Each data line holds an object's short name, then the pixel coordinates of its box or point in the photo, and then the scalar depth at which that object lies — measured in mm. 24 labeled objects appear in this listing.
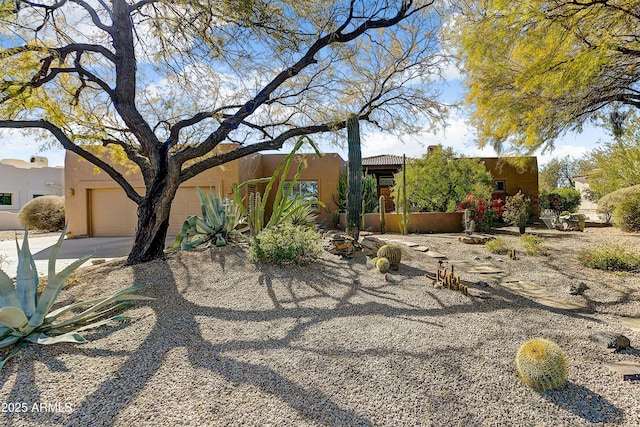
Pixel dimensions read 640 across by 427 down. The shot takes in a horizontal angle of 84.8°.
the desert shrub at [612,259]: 5523
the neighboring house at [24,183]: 22094
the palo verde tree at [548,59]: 4355
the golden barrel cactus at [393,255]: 5367
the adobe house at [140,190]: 12609
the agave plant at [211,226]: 6648
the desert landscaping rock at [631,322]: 3271
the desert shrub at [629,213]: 9461
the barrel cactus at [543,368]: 2211
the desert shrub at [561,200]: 13359
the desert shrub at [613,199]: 9977
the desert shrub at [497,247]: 7090
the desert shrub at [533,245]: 6747
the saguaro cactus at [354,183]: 6129
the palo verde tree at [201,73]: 5637
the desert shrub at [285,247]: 5176
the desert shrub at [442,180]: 11945
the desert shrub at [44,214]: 15586
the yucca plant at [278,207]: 6375
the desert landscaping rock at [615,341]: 2777
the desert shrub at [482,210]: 10125
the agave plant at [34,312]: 2658
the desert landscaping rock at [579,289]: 4359
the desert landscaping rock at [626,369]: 2350
